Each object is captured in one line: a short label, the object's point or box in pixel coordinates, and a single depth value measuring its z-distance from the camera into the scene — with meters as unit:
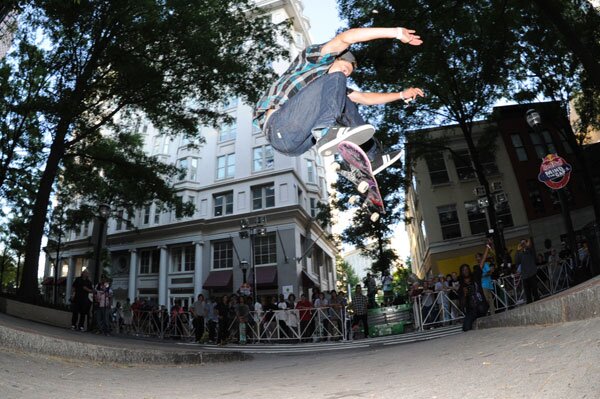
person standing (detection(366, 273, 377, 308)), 18.44
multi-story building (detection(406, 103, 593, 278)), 26.89
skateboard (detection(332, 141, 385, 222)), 4.72
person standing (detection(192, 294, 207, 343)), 14.94
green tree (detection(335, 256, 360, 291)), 60.81
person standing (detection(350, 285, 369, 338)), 13.60
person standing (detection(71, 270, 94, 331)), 11.55
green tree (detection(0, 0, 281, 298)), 12.60
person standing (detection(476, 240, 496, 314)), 10.85
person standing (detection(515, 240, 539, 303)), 10.29
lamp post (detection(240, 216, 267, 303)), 20.32
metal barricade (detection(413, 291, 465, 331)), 12.83
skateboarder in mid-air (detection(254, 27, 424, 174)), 4.11
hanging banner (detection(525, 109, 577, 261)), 10.37
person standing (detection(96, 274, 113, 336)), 13.21
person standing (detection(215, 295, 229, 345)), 14.16
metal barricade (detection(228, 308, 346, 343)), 13.72
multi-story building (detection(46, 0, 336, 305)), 31.81
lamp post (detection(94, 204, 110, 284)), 14.09
